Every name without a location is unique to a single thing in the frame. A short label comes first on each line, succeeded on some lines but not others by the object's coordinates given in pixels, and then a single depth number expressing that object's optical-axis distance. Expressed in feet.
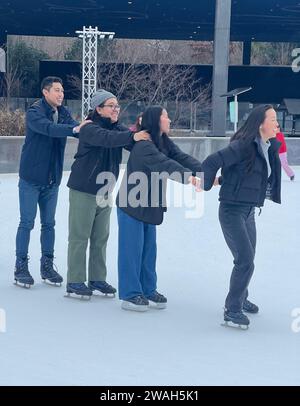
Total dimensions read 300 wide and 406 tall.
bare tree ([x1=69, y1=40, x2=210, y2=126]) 111.65
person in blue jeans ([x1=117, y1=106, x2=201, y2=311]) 17.42
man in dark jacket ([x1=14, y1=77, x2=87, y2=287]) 19.54
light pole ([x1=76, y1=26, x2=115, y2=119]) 73.61
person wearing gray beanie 18.45
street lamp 65.34
